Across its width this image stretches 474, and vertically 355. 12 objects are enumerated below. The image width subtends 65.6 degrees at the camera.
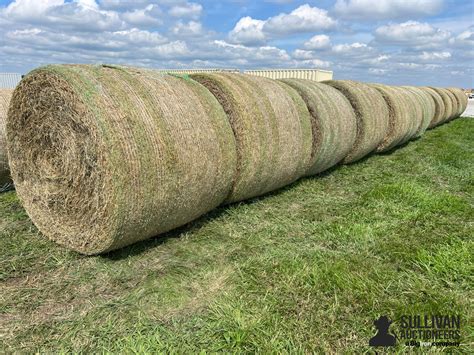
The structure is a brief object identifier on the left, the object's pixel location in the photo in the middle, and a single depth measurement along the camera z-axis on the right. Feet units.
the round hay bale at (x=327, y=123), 20.80
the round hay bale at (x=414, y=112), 35.75
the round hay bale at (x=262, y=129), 15.70
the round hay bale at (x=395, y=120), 30.91
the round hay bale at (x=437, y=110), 57.04
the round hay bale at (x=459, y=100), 77.85
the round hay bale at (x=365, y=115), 26.00
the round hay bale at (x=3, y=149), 19.30
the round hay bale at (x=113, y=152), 10.86
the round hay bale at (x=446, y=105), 63.00
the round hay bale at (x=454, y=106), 70.59
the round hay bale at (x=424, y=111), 41.11
